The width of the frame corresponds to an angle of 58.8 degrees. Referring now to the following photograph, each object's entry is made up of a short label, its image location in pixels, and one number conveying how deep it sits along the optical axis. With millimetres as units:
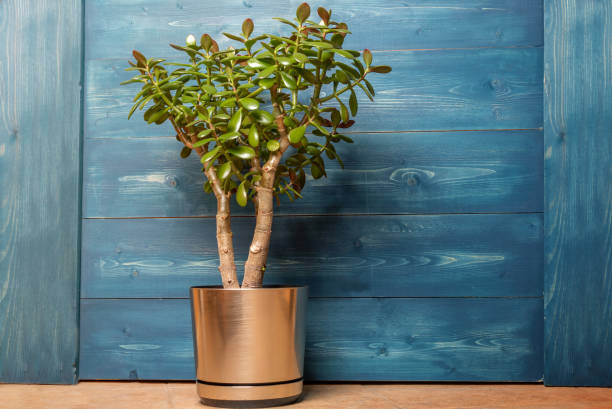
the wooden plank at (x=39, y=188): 1268
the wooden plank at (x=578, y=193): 1205
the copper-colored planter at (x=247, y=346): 1004
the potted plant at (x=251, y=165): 1003
